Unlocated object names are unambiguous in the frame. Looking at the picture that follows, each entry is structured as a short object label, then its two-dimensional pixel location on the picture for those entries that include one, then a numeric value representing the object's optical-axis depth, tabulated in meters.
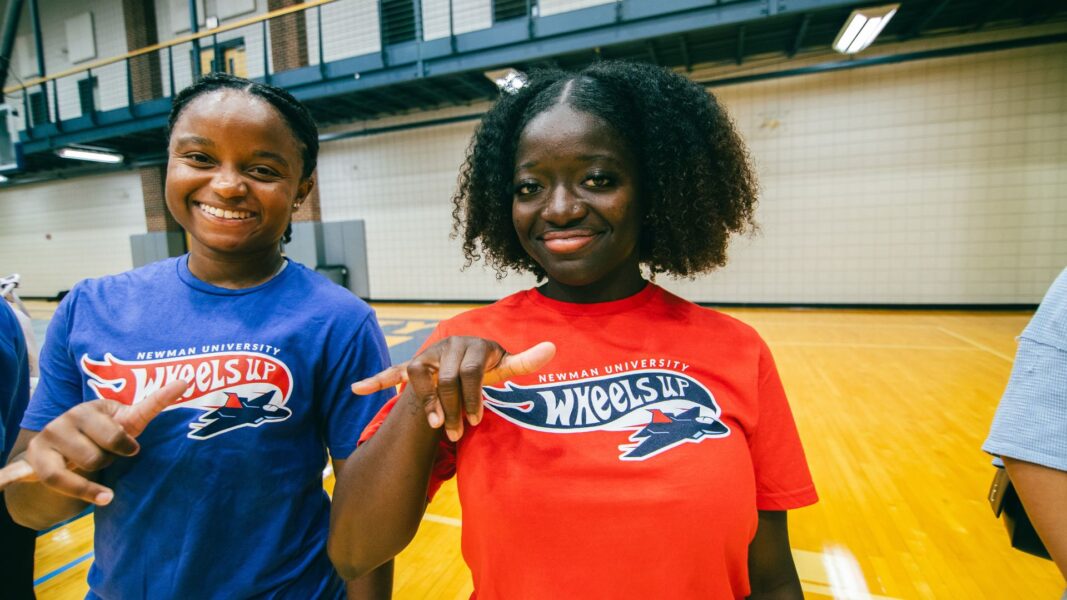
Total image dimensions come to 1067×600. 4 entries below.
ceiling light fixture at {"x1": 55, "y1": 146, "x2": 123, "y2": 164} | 9.35
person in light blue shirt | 0.67
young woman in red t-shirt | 0.67
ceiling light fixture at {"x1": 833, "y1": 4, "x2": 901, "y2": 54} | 5.12
